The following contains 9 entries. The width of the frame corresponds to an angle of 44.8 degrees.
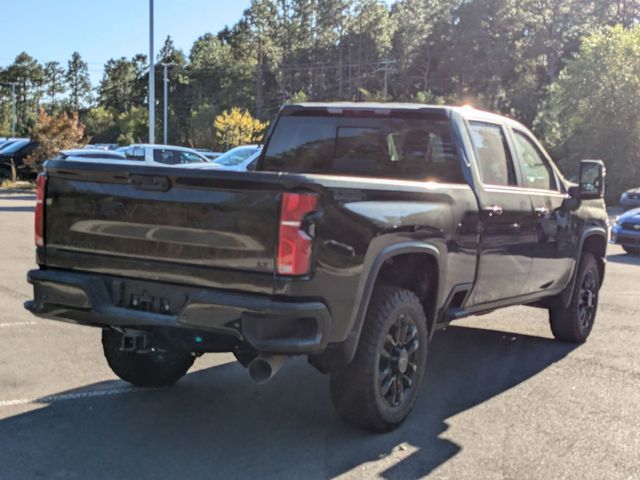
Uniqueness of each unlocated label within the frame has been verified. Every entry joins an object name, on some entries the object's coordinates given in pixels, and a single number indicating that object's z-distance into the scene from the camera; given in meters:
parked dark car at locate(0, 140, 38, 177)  32.44
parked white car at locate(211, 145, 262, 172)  16.08
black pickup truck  3.88
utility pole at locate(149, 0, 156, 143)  29.05
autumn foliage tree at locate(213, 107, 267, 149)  50.06
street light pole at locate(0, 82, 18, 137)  73.52
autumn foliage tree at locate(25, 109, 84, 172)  30.12
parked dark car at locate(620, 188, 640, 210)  21.39
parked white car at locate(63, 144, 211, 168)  20.64
